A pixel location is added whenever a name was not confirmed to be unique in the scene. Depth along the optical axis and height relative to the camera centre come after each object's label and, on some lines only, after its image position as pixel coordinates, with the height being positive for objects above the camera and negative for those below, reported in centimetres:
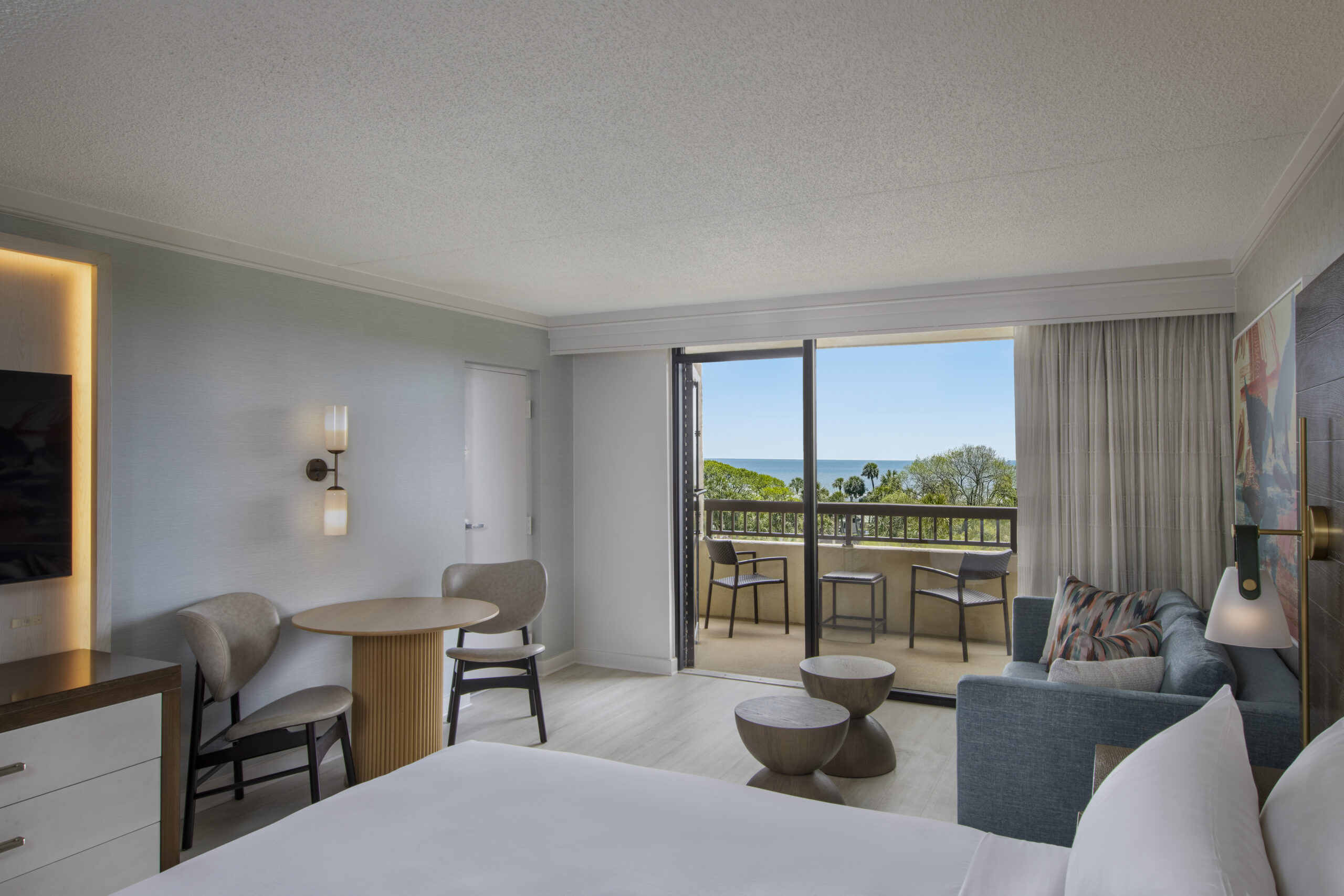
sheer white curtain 410 +3
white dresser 225 -91
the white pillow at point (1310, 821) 111 -55
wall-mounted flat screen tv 266 -2
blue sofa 256 -89
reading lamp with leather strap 181 -34
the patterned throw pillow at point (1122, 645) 302 -71
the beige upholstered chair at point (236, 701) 304 -97
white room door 498 +0
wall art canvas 265 +9
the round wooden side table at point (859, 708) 371 -115
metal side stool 503 -85
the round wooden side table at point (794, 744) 311 -110
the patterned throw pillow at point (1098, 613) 368 -72
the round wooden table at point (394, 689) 352 -98
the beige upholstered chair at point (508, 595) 417 -72
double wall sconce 378 -2
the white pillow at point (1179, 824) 115 -58
